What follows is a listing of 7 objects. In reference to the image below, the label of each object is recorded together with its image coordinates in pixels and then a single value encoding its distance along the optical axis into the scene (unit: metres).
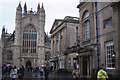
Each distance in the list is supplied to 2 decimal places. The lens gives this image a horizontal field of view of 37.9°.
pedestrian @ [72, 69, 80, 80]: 14.68
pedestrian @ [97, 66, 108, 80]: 9.30
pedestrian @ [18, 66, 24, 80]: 15.38
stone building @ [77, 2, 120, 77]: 15.67
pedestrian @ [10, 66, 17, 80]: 14.32
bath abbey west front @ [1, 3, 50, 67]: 64.00
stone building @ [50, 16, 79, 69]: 31.78
